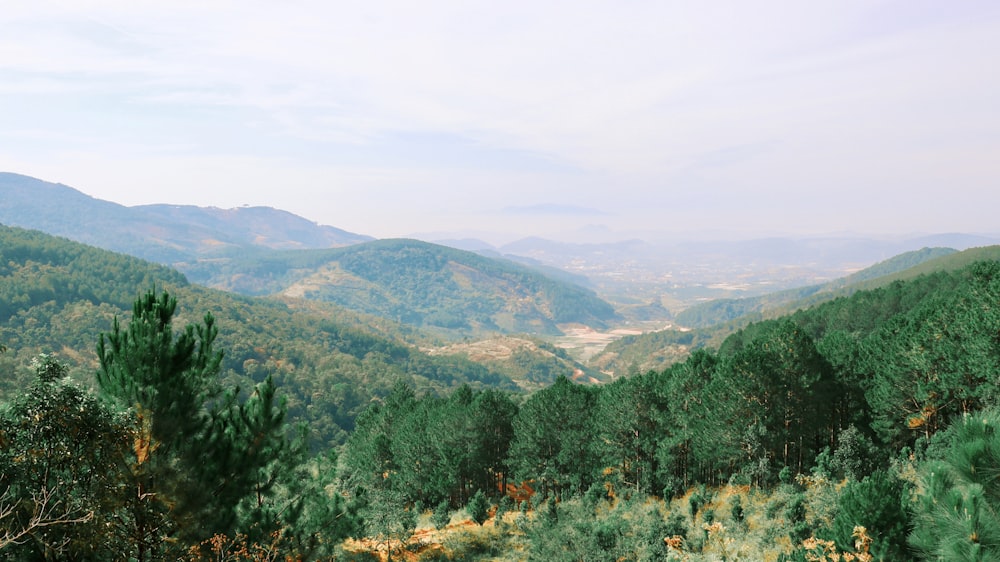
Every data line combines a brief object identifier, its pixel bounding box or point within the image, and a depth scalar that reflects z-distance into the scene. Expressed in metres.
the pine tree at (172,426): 11.78
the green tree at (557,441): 43.78
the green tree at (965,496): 7.72
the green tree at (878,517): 11.96
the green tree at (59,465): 9.13
